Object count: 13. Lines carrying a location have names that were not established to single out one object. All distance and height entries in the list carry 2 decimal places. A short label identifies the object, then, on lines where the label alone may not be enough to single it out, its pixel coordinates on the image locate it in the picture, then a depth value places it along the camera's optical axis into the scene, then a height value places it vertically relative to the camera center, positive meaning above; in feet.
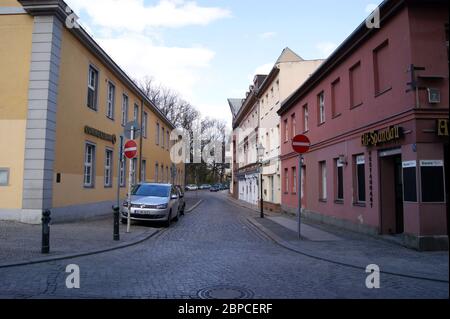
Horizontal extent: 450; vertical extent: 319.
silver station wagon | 51.29 -1.50
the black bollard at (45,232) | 29.84 -2.98
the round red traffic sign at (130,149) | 42.34 +4.22
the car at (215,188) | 291.77 +2.29
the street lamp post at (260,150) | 83.05 +8.21
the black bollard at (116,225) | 38.24 -3.11
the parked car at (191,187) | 275.47 +2.79
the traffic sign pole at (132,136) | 44.03 +5.73
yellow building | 46.78 +9.20
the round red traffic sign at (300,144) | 41.88 +4.80
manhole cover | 19.41 -4.85
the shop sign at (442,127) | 33.55 +5.21
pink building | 33.76 +6.35
